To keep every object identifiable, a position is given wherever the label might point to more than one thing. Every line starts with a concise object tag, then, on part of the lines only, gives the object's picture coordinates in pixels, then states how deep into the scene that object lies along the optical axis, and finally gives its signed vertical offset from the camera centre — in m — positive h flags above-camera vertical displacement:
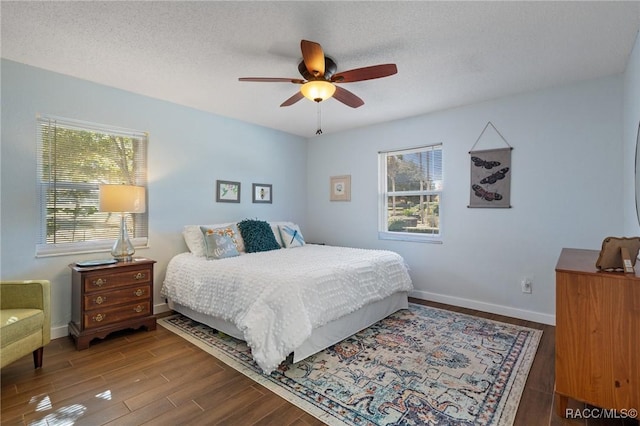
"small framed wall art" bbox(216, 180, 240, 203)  4.12 +0.29
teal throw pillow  3.73 -0.29
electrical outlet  3.28 -0.77
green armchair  2.08 -0.72
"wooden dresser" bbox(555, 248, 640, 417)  1.54 -0.66
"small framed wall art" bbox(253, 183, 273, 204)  4.56 +0.30
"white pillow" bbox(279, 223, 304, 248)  4.15 -0.33
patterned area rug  1.82 -1.17
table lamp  2.82 +0.08
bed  2.21 -0.71
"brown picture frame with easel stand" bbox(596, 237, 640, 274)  1.58 -0.21
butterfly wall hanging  3.41 +0.42
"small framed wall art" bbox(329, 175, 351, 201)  4.80 +0.40
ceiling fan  2.07 +1.04
